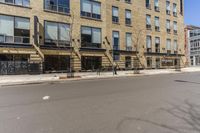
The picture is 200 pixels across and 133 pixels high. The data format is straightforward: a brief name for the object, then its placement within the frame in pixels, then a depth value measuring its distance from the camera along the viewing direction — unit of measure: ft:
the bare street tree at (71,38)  40.00
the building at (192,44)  94.08
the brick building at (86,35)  37.17
